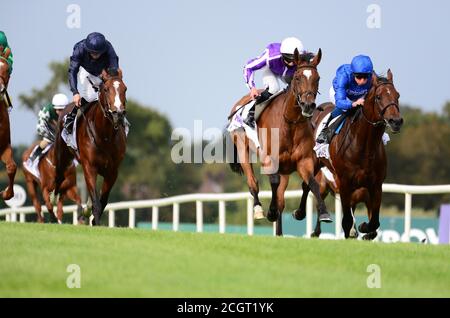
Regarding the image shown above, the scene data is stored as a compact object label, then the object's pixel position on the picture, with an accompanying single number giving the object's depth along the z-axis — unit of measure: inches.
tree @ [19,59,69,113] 2269.9
